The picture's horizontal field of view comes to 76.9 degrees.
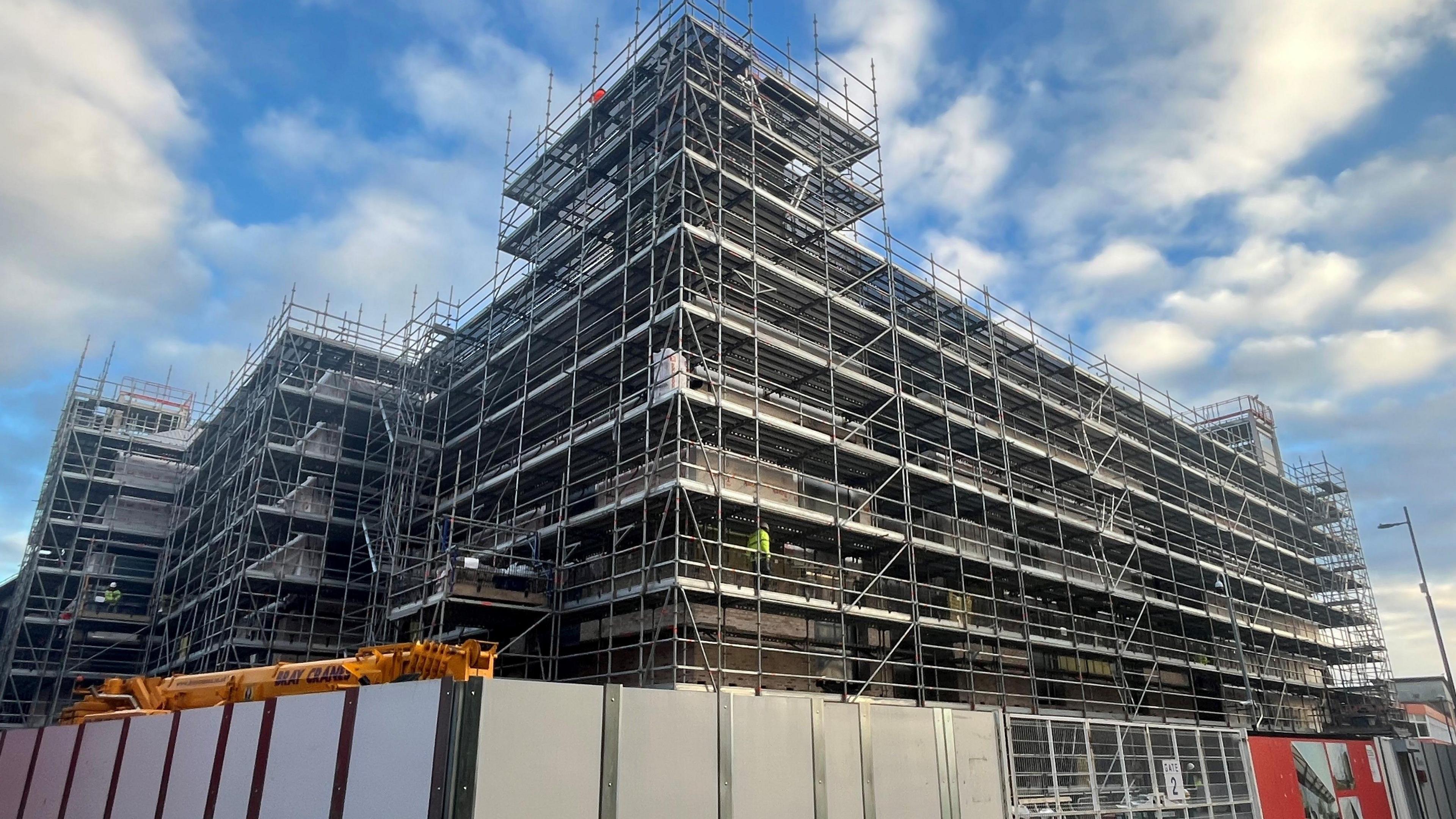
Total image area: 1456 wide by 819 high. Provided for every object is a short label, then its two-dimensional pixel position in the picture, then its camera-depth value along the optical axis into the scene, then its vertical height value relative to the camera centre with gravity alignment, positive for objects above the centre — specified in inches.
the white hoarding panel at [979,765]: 387.2 +2.5
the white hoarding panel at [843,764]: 331.0 +2.6
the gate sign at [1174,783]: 505.7 -6.2
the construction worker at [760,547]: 676.7 +158.7
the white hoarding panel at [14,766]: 561.6 +5.2
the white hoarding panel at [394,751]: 269.6 +6.6
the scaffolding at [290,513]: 1001.5 +289.8
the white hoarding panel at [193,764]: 385.4 +4.4
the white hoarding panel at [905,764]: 350.6 +2.7
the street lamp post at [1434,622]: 1030.4 +160.0
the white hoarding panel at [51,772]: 509.4 +1.4
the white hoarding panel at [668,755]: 281.1 +5.3
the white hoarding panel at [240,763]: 356.5 +4.1
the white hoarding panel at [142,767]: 420.2 +3.1
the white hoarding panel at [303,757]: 313.9 +5.7
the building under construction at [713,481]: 724.7 +275.6
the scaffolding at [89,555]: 1249.4 +304.2
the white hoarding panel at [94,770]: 464.4 +2.3
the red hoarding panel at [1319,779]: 581.6 -5.6
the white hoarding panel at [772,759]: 306.7 +4.3
